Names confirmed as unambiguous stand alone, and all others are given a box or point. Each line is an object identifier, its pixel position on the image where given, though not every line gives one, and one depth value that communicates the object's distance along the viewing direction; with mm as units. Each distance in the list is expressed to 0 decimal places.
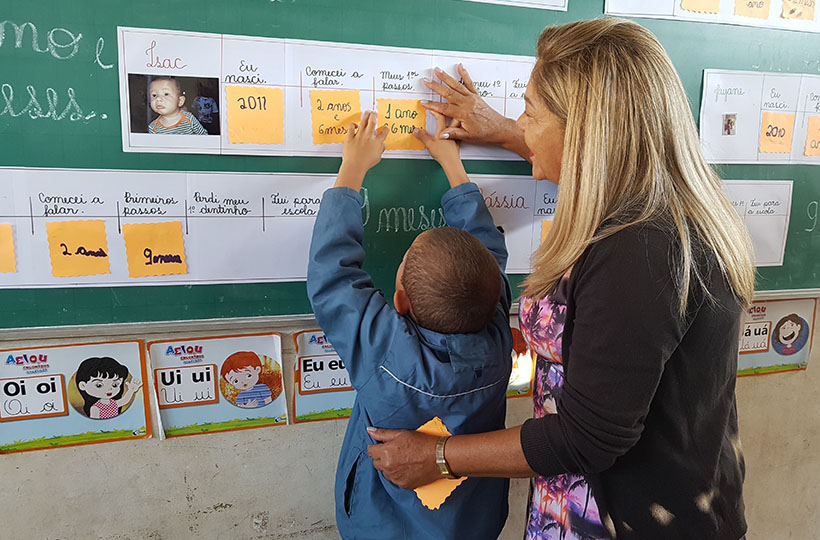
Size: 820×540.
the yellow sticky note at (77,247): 1288
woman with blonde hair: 867
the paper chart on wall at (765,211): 1748
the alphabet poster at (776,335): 1911
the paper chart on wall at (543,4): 1479
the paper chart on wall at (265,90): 1279
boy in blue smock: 1077
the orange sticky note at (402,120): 1425
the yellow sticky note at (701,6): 1594
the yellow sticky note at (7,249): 1260
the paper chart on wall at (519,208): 1546
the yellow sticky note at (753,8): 1646
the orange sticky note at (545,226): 1604
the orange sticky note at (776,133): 1717
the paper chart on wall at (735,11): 1566
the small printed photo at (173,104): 1279
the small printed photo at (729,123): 1683
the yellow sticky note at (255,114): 1330
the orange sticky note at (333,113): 1376
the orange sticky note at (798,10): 1694
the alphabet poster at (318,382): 1550
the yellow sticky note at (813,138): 1763
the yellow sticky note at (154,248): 1328
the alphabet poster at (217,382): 1455
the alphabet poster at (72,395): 1366
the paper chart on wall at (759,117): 1669
